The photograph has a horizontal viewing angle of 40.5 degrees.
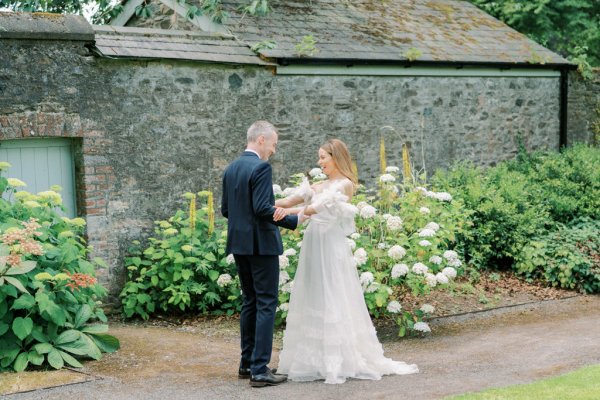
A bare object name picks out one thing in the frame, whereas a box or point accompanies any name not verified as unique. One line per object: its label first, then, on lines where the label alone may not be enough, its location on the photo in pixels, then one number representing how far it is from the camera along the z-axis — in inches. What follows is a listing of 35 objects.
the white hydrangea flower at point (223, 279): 343.0
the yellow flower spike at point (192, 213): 378.3
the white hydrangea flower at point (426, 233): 322.7
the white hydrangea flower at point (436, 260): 326.3
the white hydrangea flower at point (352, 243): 315.1
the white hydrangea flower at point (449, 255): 330.2
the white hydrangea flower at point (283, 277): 318.3
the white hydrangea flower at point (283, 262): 311.9
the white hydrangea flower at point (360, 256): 310.2
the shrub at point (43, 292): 265.7
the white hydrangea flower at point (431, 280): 317.7
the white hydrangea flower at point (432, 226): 332.8
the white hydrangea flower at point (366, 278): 306.8
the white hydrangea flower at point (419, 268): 312.5
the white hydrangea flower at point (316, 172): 351.6
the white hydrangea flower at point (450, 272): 325.1
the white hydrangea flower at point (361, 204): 330.6
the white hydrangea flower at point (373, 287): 316.2
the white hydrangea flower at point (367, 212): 317.4
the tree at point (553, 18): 734.5
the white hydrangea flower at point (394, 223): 324.8
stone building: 359.9
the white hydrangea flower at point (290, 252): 317.2
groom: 248.5
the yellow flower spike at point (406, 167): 393.1
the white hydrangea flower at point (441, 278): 319.9
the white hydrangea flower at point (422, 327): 326.6
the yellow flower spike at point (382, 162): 391.2
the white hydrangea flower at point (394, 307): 315.1
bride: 263.0
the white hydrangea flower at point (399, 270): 314.0
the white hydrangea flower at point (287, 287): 320.2
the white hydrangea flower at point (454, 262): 334.1
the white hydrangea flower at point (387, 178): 343.3
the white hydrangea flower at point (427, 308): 333.4
